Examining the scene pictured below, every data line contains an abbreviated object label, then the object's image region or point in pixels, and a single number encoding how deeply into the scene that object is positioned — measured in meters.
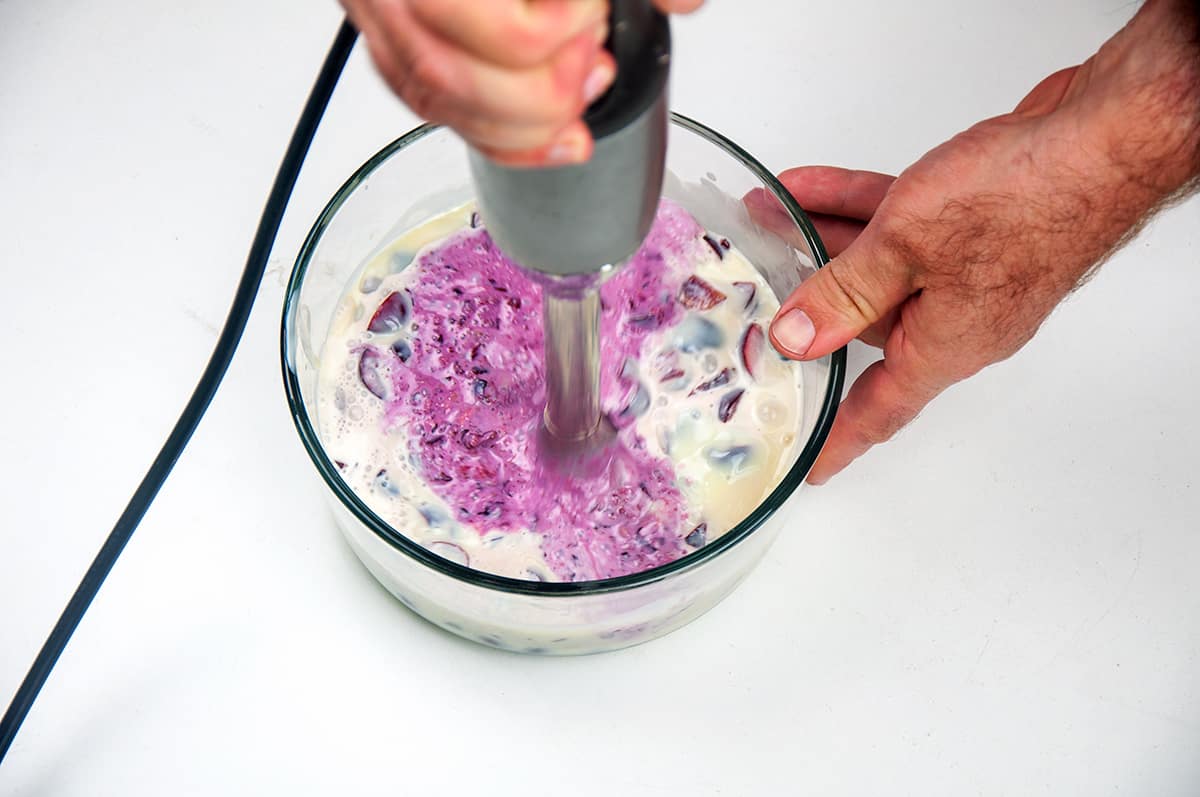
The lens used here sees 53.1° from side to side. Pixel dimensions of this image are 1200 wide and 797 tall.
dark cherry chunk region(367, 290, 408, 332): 0.67
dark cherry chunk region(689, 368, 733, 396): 0.66
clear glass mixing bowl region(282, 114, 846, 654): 0.55
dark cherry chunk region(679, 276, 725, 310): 0.69
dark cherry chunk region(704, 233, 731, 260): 0.71
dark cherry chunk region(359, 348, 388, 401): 0.65
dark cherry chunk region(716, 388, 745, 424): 0.65
